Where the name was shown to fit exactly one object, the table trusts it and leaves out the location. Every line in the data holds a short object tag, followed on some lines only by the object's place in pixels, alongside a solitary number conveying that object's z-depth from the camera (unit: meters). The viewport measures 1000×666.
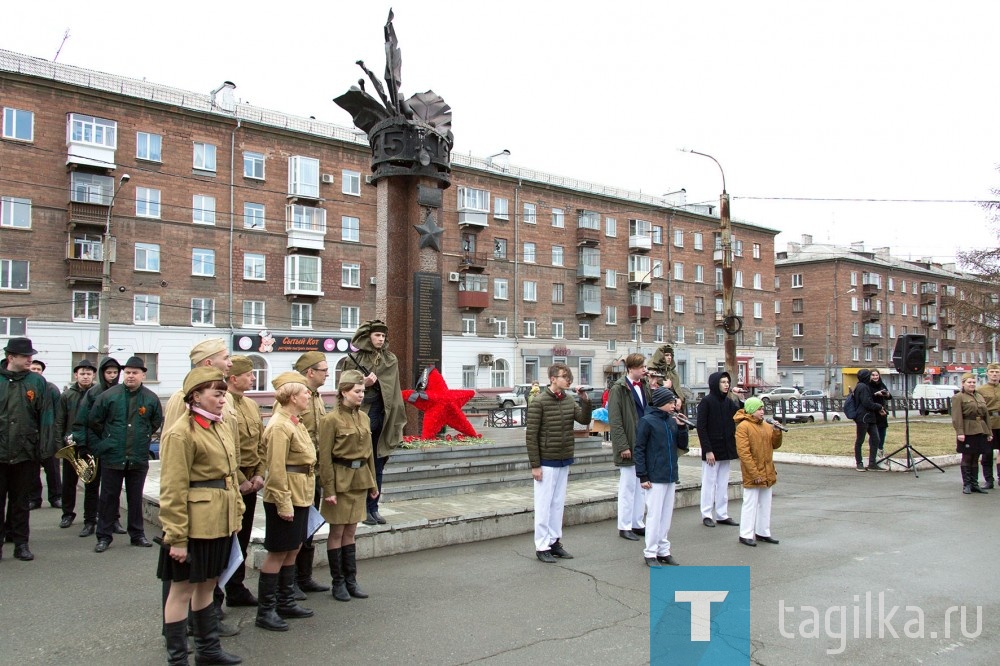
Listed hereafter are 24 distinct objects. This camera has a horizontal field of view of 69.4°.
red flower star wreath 11.54
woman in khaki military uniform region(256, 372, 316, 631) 5.20
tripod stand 14.12
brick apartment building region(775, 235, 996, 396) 74.69
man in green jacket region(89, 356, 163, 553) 7.74
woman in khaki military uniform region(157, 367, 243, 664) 4.32
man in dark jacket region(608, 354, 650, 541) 8.21
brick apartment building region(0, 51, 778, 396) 34.22
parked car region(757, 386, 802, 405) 51.00
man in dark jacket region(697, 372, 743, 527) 9.19
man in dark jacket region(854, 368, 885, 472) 14.09
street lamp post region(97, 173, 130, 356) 26.12
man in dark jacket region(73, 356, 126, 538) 8.00
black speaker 14.74
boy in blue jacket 7.05
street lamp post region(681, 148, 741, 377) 18.23
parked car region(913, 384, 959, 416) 44.59
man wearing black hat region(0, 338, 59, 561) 7.20
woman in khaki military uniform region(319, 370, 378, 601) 5.84
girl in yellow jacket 7.91
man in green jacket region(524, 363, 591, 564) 7.26
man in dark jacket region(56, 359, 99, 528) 8.99
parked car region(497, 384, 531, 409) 44.33
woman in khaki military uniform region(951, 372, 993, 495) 11.45
